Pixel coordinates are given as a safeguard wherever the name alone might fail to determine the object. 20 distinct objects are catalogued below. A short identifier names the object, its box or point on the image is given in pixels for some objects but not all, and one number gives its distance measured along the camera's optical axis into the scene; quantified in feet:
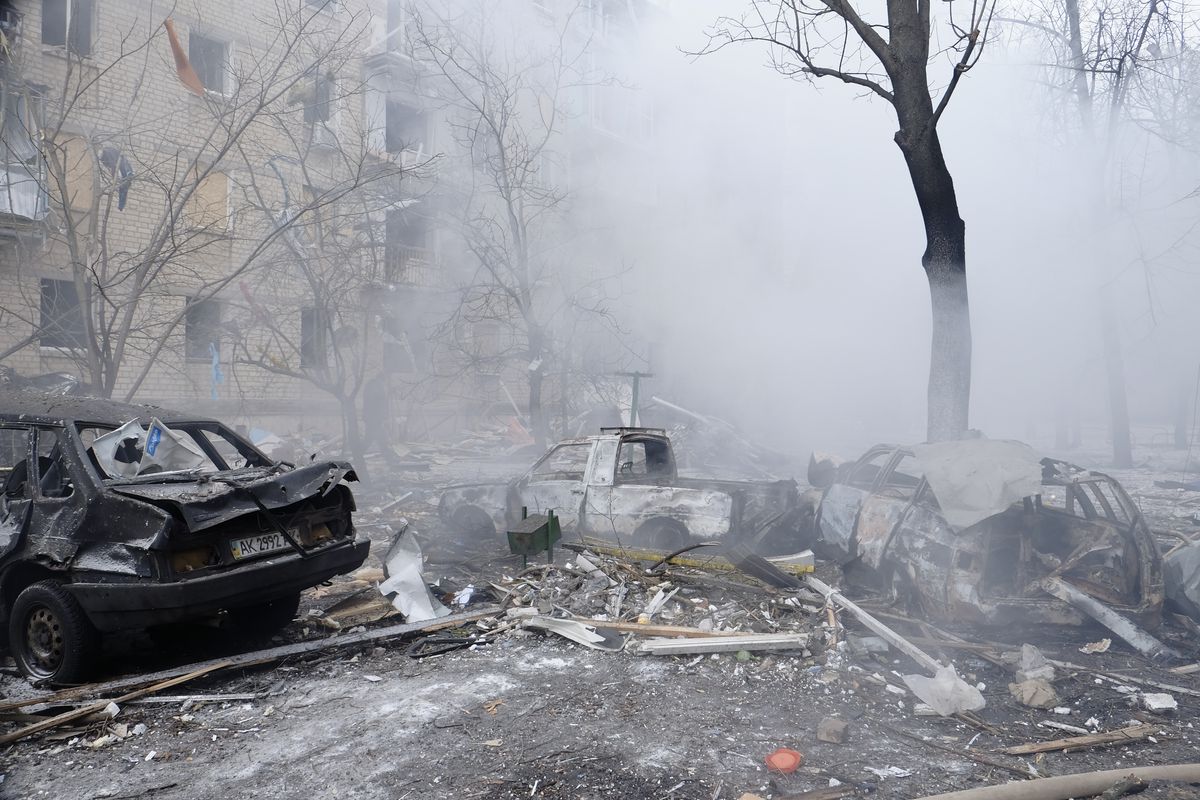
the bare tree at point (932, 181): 24.88
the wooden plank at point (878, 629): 14.71
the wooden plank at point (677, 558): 19.83
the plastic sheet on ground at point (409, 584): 17.75
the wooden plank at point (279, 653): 12.71
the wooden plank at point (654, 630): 15.94
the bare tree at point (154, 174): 25.23
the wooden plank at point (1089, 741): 11.53
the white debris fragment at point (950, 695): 13.00
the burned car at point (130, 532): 12.94
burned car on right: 16.55
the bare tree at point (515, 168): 43.37
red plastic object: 10.75
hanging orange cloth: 31.95
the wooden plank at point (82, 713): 11.48
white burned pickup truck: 23.22
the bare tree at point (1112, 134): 40.27
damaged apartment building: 32.55
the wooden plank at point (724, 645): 15.30
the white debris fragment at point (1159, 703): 13.20
